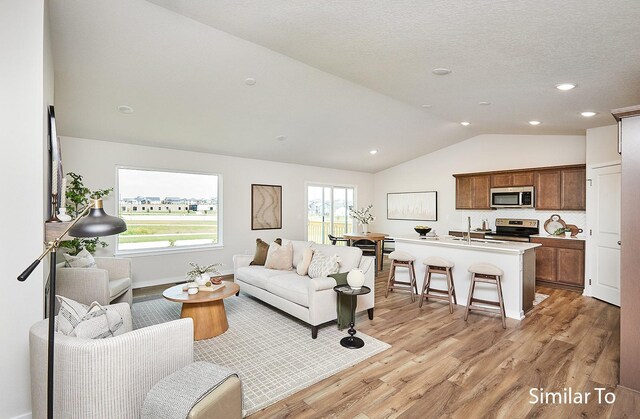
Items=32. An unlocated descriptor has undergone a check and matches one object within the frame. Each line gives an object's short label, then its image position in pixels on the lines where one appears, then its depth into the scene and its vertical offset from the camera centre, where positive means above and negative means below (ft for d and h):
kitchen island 13.02 -2.54
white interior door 14.71 -1.22
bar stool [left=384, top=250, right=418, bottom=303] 15.39 -3.16
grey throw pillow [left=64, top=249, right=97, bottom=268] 11.70 -2.00
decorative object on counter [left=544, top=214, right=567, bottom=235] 18.85 -1.00
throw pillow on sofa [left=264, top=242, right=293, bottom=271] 14.73 -2.37
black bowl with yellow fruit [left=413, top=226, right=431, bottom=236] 17.24 -1.22
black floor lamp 4.29 -0.29
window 17.67 -0.03
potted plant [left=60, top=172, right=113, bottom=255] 13.69 +0.30
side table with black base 10.13 -4.21
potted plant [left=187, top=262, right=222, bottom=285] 12.10 -2.69
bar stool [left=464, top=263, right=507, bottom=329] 12.34 -2.97
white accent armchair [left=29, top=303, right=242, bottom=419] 5.20 -3.01
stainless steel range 19.74 -1.42
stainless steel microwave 19.52 +0.72
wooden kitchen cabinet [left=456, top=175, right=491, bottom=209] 21.90 +1.23
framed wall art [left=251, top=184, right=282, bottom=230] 22.43 +0.15
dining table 21.62 -2.12
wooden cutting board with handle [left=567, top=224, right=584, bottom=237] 18.07 -1.31
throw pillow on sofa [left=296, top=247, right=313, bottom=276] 13.46 -2.38
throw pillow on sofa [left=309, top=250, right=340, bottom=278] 12.29 -2.34
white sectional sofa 11.06 -3.15
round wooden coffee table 10.97 -3.72
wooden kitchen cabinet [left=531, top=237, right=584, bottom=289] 16.78 -3.07
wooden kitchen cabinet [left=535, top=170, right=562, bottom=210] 18.45 +1.13
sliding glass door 26.58 -0.20
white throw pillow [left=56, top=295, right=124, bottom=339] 5.83 -2.22
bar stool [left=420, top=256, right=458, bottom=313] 14.05 -3.25
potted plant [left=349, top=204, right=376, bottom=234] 23.30 -0.72
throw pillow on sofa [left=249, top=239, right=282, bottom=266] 15.92 -2.34
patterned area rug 8.13 -4.61
